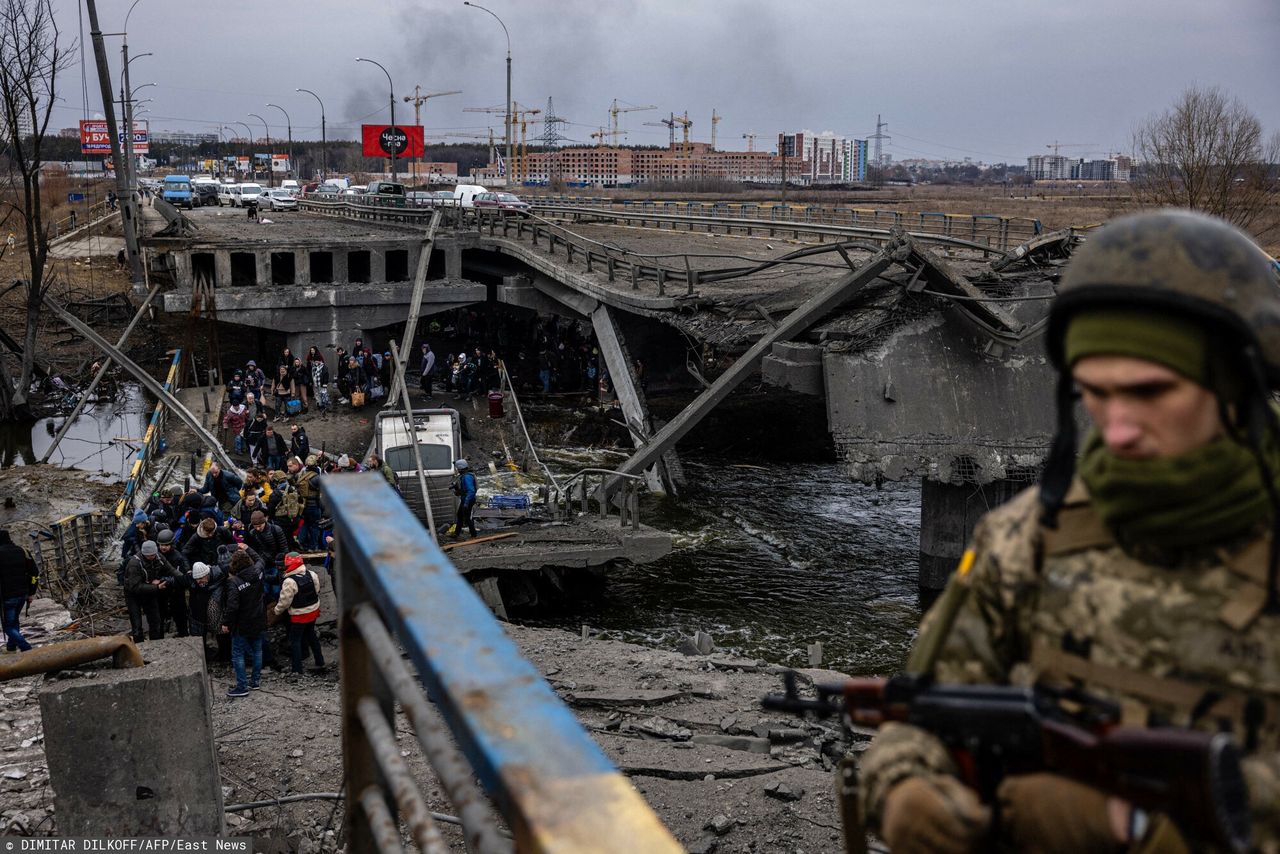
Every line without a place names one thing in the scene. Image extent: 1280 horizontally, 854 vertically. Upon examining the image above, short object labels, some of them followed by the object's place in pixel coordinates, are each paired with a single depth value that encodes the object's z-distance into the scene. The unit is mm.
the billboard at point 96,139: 81438
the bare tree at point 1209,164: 37531
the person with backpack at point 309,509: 18703
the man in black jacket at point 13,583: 12781
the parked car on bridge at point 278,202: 69250
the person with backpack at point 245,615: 13289
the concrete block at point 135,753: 6367
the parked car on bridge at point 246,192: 71906
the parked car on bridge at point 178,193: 71925
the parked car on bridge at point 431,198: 56294
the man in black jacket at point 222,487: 20547
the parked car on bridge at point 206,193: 77188
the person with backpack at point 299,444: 26266
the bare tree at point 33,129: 33781
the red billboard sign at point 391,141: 68062
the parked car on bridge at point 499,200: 55547
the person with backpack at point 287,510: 18688
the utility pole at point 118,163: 35875
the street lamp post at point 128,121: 37781
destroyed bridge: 22500
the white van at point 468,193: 59594
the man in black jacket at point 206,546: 15750
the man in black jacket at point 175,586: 14695
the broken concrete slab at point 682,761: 9844
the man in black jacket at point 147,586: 14141
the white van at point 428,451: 22422
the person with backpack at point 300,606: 13672
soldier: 2041
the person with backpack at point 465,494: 20766
